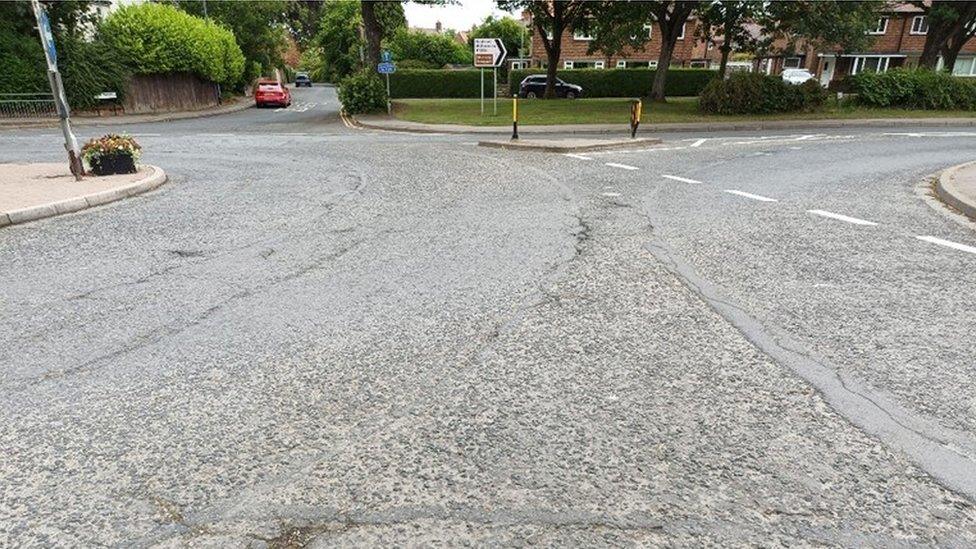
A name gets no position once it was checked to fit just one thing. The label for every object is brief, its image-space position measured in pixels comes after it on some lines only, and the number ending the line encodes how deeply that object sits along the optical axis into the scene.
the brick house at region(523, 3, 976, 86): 48.19
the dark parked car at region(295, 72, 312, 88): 70.00
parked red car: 36.56
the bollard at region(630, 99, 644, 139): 17.61
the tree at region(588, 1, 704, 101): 27.08
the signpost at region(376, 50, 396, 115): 25.52
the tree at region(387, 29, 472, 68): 60.41
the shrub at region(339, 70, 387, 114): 27.38
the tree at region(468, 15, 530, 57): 66.56
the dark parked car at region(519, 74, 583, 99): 39.25
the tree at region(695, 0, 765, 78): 25.26
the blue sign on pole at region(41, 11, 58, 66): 8.98
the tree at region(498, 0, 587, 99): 31.25
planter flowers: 10.33
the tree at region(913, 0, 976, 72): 29.16
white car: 41.41
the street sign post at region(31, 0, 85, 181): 9.01
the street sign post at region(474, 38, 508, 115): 20.97
